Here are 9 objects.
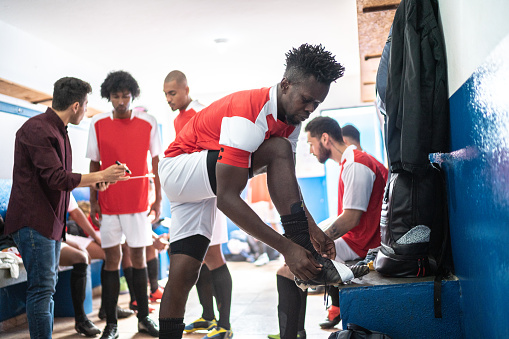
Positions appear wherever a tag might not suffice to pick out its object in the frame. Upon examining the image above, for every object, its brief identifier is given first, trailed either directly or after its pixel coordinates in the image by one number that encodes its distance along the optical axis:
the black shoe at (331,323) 2.95
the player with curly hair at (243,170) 1.60
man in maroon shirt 2.21
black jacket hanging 1.67
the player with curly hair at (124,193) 2.98
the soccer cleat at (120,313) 3.60
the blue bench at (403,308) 1.64
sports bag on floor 1.59
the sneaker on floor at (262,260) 6.38
